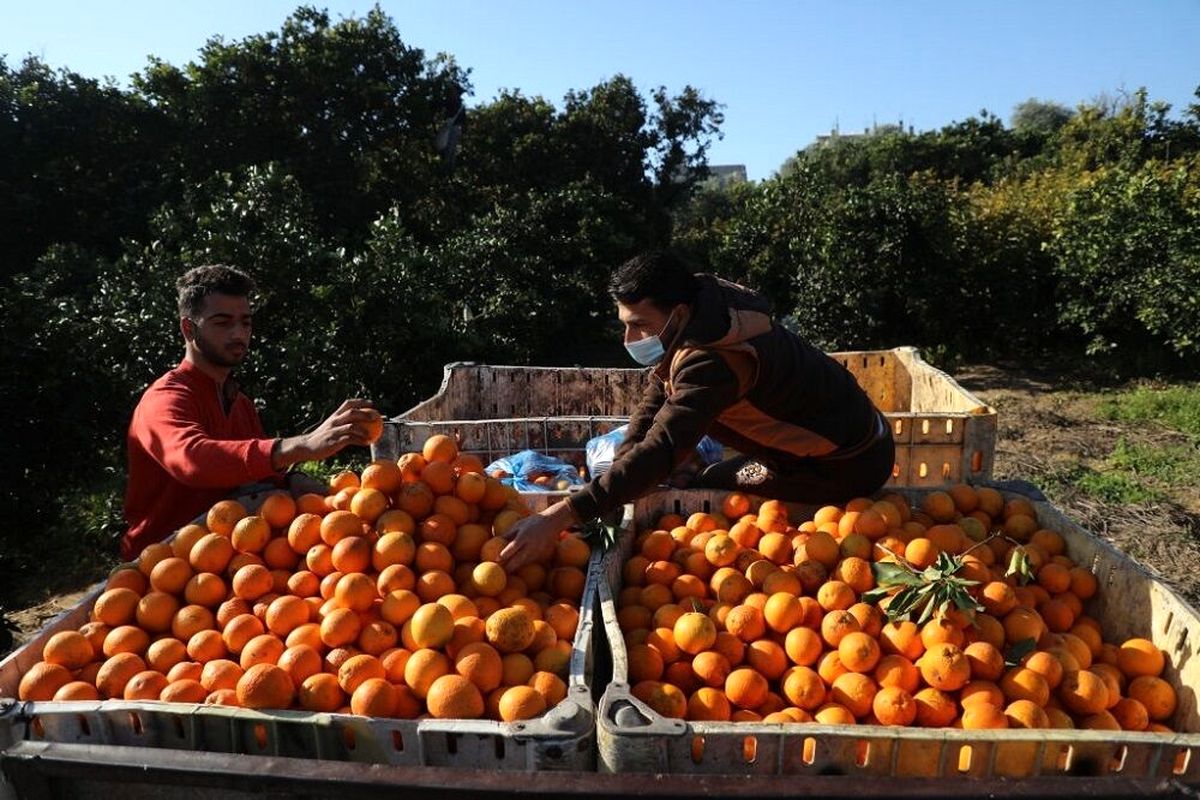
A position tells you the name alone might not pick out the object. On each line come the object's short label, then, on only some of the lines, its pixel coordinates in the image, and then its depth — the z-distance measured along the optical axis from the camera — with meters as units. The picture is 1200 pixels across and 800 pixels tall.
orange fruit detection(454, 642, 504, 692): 2.02
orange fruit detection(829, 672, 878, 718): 2.11
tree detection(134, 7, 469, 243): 15.04
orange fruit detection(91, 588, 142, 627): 2.34
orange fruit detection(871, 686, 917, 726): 2.02
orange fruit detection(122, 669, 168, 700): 2.02
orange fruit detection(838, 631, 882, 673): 2.20
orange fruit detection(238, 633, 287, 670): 2.11
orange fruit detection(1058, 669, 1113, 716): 2.09
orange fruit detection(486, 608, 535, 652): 2.17
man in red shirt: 2.69
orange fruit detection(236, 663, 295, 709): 1.90
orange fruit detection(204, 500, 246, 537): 2.61
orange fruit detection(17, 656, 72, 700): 2.07
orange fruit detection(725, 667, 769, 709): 2.19
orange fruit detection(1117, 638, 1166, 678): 2.30
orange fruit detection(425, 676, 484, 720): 1.91
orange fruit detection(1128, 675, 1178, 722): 2.18
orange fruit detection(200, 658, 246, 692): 2.04
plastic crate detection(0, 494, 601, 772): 1.80
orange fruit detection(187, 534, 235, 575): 2.49
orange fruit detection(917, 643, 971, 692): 2.08
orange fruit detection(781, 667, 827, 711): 2.16
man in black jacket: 2.59
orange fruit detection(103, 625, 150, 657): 2.21
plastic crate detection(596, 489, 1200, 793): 1.80
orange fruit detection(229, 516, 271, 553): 2.55
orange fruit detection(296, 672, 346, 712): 1.97
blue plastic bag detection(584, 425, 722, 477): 3.84
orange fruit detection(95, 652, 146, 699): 2.08
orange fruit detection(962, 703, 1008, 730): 1.95
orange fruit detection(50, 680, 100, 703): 2.01
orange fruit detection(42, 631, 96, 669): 2.17
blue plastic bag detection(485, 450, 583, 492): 3.93
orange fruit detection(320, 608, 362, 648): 2.17
